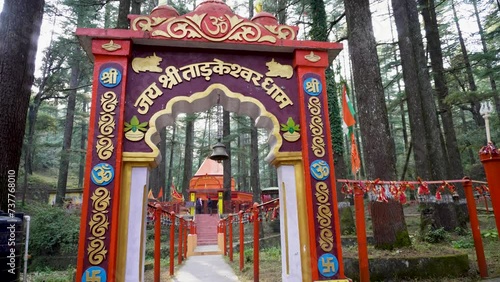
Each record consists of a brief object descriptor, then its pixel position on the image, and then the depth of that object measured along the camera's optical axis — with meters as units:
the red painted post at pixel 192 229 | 14.83
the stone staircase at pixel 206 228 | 18.34
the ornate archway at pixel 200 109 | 3.83
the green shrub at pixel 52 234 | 13.25
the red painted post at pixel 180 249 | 10.34
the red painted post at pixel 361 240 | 4.65
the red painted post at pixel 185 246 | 12.18
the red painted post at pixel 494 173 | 4.09
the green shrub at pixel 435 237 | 7.48
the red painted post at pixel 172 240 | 8.16
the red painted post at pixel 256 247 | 6.55
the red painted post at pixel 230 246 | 10.80
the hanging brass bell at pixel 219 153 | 8.59
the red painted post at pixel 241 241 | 8.44
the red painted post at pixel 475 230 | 5.39
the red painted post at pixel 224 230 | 13.03
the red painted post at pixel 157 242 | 6.49
